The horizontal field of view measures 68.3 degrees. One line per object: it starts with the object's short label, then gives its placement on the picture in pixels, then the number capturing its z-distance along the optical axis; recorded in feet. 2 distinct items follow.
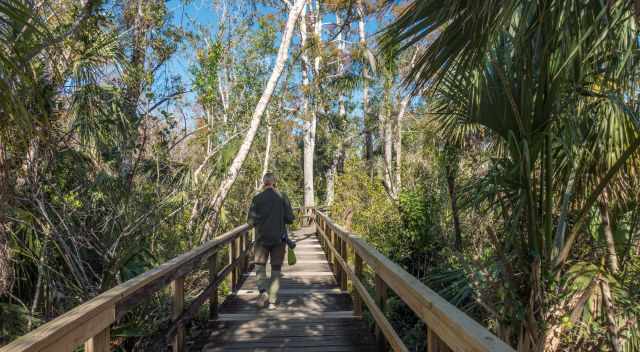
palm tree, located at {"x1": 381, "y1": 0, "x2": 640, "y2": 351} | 8.29
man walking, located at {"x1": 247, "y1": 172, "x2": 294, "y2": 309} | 17.65
